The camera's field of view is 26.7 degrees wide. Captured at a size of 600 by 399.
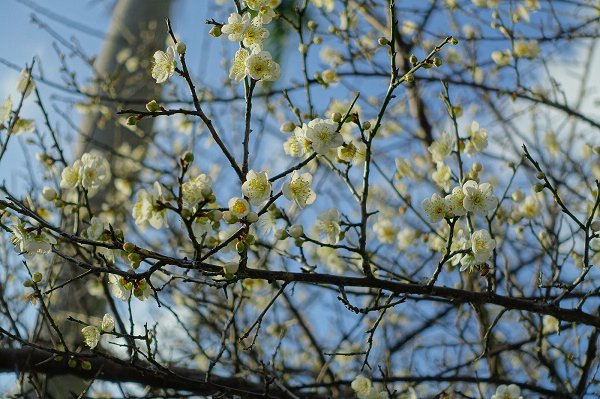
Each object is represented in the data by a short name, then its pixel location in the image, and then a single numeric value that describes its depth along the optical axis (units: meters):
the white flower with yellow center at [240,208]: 0.91
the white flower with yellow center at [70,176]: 1.02
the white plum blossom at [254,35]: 0.94
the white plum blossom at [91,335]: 0.97
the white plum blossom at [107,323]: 0.98
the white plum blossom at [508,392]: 1.08
